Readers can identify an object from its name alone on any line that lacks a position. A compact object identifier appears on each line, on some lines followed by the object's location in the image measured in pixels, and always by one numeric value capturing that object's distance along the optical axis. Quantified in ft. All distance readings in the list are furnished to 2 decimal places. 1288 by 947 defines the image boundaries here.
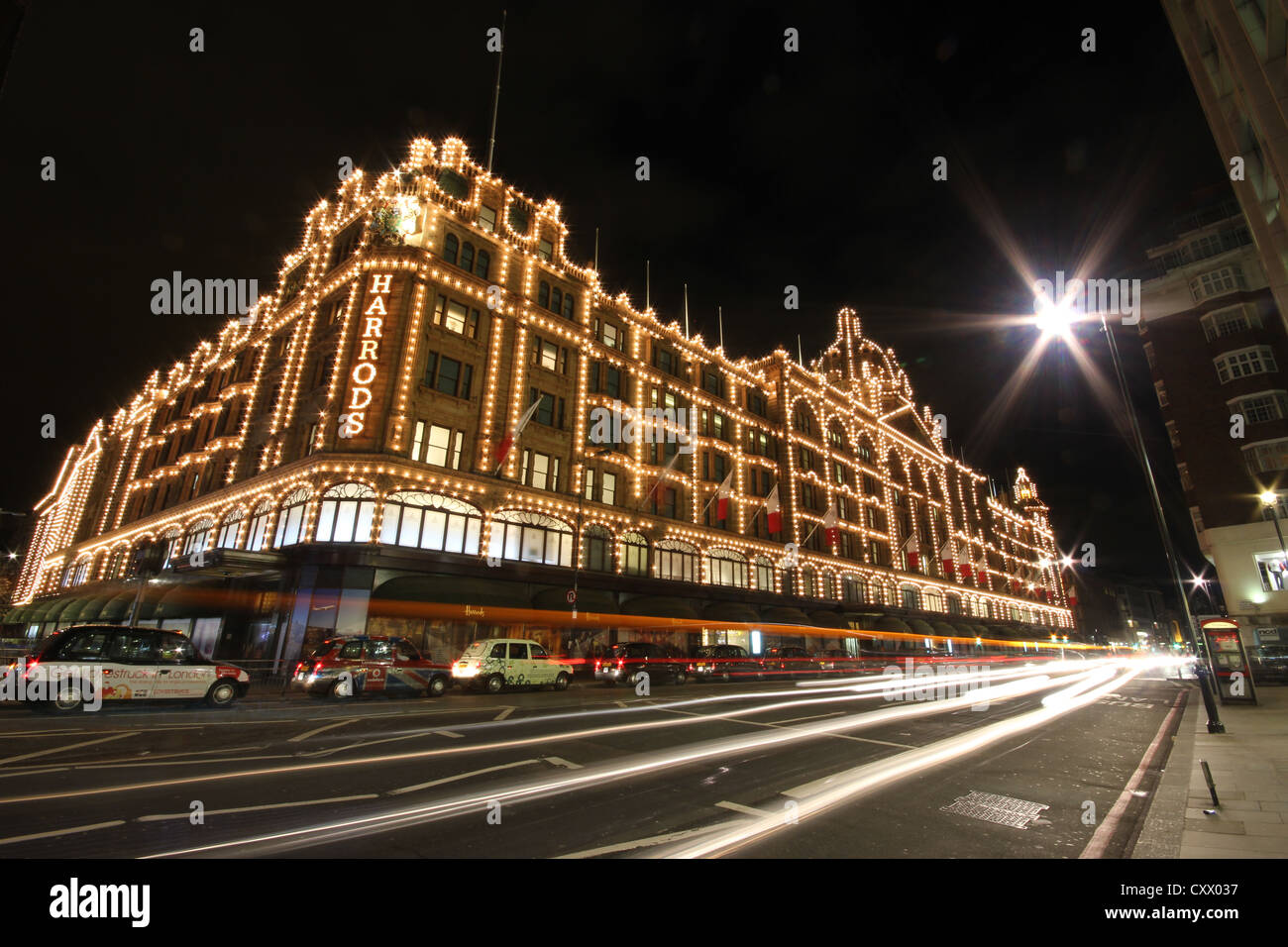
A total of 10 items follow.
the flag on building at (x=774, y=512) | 133.28
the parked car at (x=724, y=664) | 90.84
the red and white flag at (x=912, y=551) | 182.39
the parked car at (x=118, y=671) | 42.47
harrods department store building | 80.53
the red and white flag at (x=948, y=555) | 187.83
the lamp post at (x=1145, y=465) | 41.29
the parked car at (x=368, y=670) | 56.71
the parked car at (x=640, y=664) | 79.41
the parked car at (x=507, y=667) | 66.69
